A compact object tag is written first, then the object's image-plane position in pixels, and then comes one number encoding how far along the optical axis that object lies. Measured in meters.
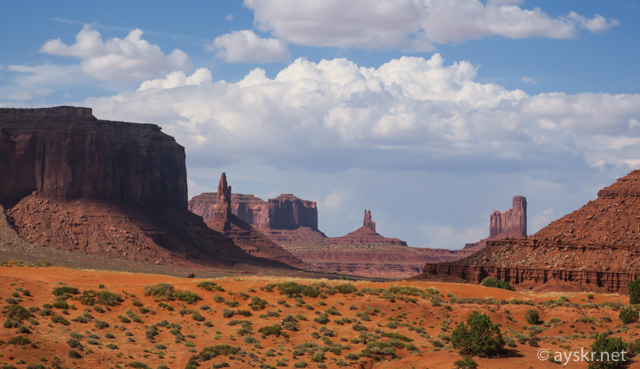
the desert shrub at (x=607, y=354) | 32.91
